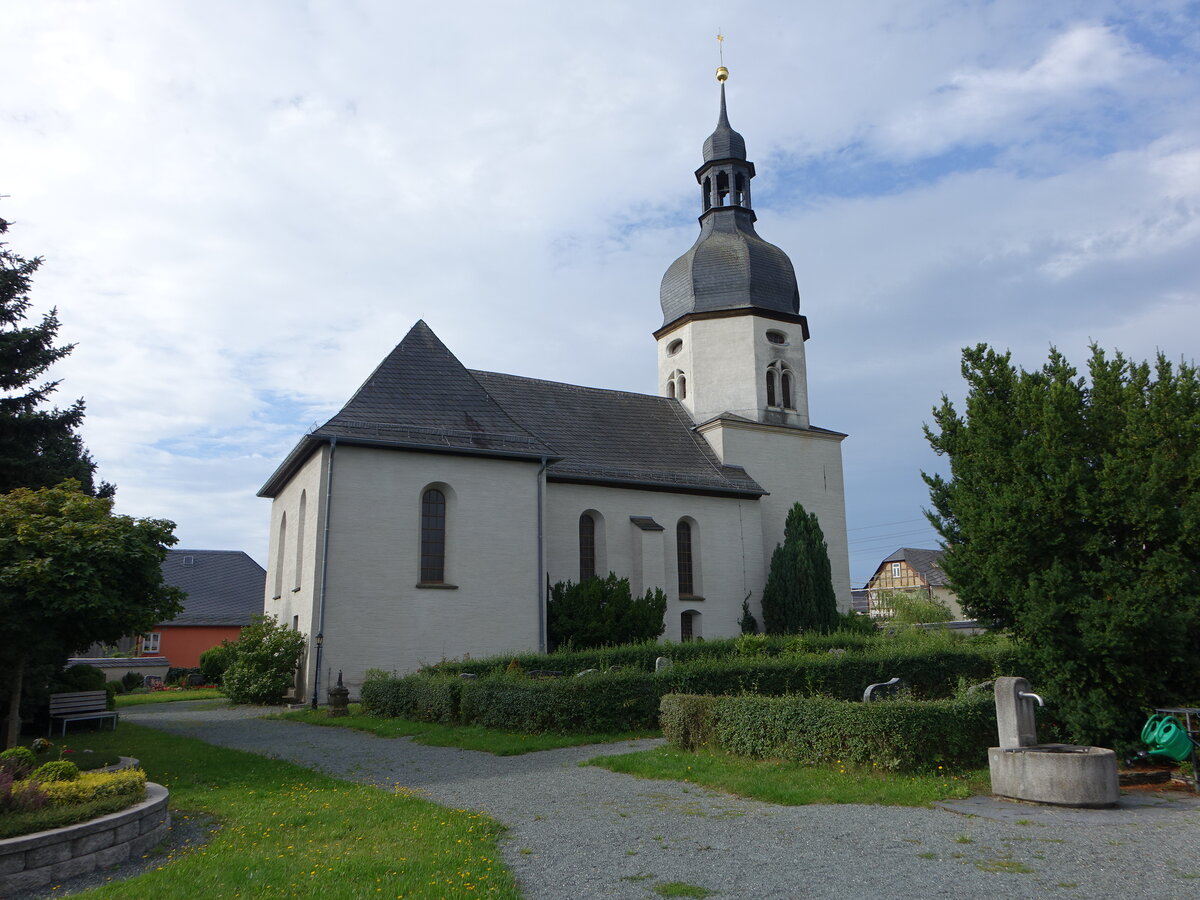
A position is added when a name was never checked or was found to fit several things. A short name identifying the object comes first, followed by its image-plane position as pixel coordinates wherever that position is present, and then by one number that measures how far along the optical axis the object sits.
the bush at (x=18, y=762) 7.61
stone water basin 8.41
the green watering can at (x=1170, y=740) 9.45
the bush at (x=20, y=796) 6.80
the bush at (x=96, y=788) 7.15
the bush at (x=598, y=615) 23.50
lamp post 20.12
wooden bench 15.48
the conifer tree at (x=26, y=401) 16.94
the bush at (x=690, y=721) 11.38
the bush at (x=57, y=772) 7.59
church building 21.47
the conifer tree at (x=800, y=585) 27.02
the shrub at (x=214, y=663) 31.39
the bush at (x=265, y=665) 20.86
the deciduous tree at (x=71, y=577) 10.36
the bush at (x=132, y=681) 34.19
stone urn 17.79
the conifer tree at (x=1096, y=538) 10.33
